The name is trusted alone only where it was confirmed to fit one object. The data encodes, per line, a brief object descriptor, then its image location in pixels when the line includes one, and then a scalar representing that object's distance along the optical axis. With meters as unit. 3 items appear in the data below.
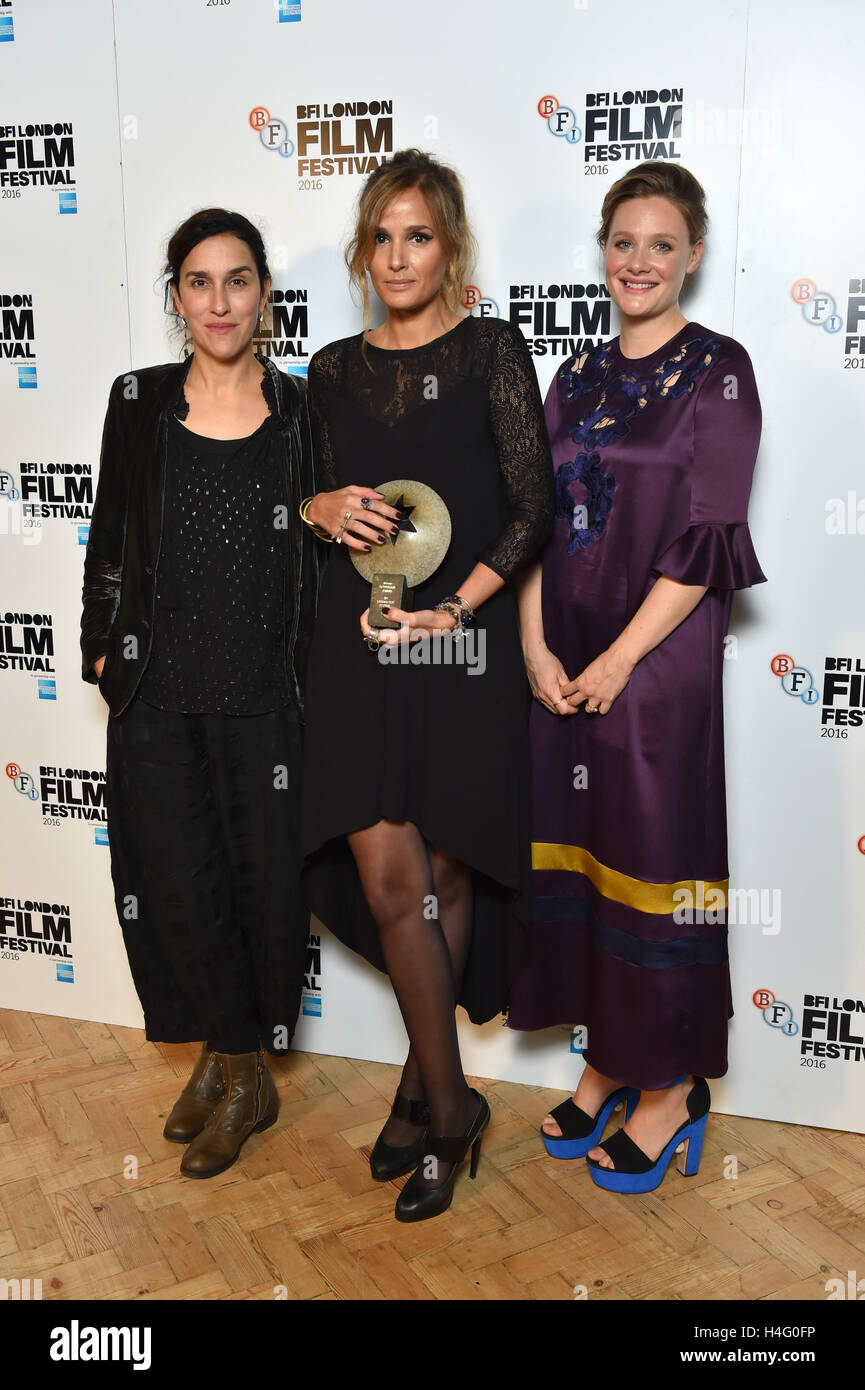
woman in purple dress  2.25
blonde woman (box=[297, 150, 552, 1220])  2.22
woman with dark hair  2.42
